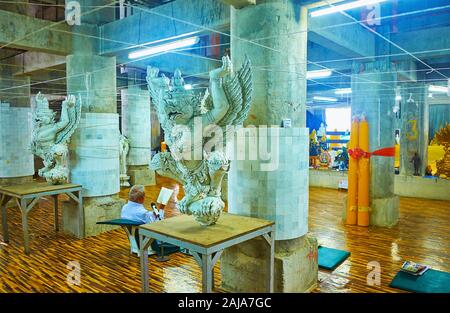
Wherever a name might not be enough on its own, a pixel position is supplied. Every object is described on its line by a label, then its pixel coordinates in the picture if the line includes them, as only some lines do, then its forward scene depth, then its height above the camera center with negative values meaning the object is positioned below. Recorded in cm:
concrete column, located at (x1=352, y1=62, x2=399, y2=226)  596 +20
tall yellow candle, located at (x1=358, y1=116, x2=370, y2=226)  597 -77
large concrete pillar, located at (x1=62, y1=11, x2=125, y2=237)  564 +3
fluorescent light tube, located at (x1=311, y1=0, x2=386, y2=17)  333 +134
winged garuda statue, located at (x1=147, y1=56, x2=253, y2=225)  284 +14
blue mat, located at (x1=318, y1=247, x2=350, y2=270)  422 -162
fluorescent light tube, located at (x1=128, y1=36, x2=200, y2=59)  524 +147
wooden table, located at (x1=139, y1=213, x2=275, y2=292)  241 -79
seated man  435 -96
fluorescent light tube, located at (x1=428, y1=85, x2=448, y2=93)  923 +133
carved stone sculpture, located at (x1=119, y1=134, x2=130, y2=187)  1009 -73
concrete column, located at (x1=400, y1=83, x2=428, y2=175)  933 +23
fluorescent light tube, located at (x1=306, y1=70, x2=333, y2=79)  711 +137
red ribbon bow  599 -31
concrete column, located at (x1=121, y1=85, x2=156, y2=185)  1049 +16
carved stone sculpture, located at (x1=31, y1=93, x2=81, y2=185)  527 +3
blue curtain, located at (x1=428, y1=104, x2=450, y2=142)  1259 +77
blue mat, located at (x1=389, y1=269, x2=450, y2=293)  358 -163
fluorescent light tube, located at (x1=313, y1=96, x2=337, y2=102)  1288 +150
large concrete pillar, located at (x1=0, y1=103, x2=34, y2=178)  753 -12
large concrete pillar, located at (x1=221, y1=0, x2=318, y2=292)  323 -11
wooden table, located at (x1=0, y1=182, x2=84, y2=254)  462 -84
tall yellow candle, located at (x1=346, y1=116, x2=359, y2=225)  609 -82
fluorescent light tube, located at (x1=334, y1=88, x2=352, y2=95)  1027 +144
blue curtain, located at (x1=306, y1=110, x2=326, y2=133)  1537 +80
